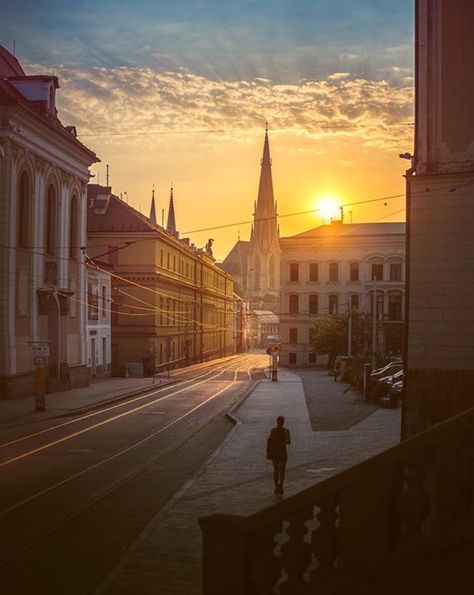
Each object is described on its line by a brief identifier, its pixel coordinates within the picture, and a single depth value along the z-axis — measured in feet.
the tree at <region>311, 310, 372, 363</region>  210.18
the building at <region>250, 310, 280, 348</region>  606.55
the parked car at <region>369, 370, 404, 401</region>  114.52
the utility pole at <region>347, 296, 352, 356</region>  177.06
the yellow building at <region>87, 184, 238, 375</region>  209.15
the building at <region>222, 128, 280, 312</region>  578.25
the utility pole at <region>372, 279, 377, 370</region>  137.32
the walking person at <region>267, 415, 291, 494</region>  47.52
